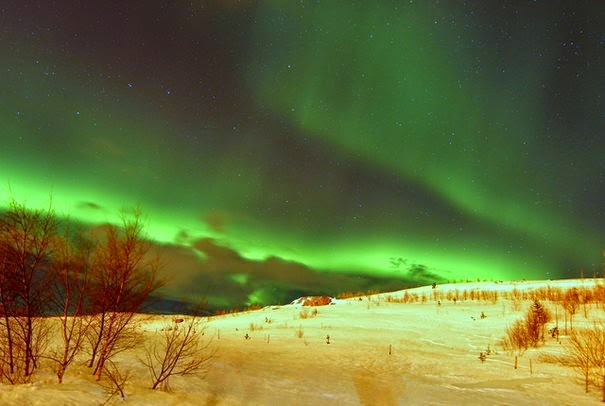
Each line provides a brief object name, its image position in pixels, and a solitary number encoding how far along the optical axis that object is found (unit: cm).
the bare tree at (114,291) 689
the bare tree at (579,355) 892
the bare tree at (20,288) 617
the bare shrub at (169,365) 644
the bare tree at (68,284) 668
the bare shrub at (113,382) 530
